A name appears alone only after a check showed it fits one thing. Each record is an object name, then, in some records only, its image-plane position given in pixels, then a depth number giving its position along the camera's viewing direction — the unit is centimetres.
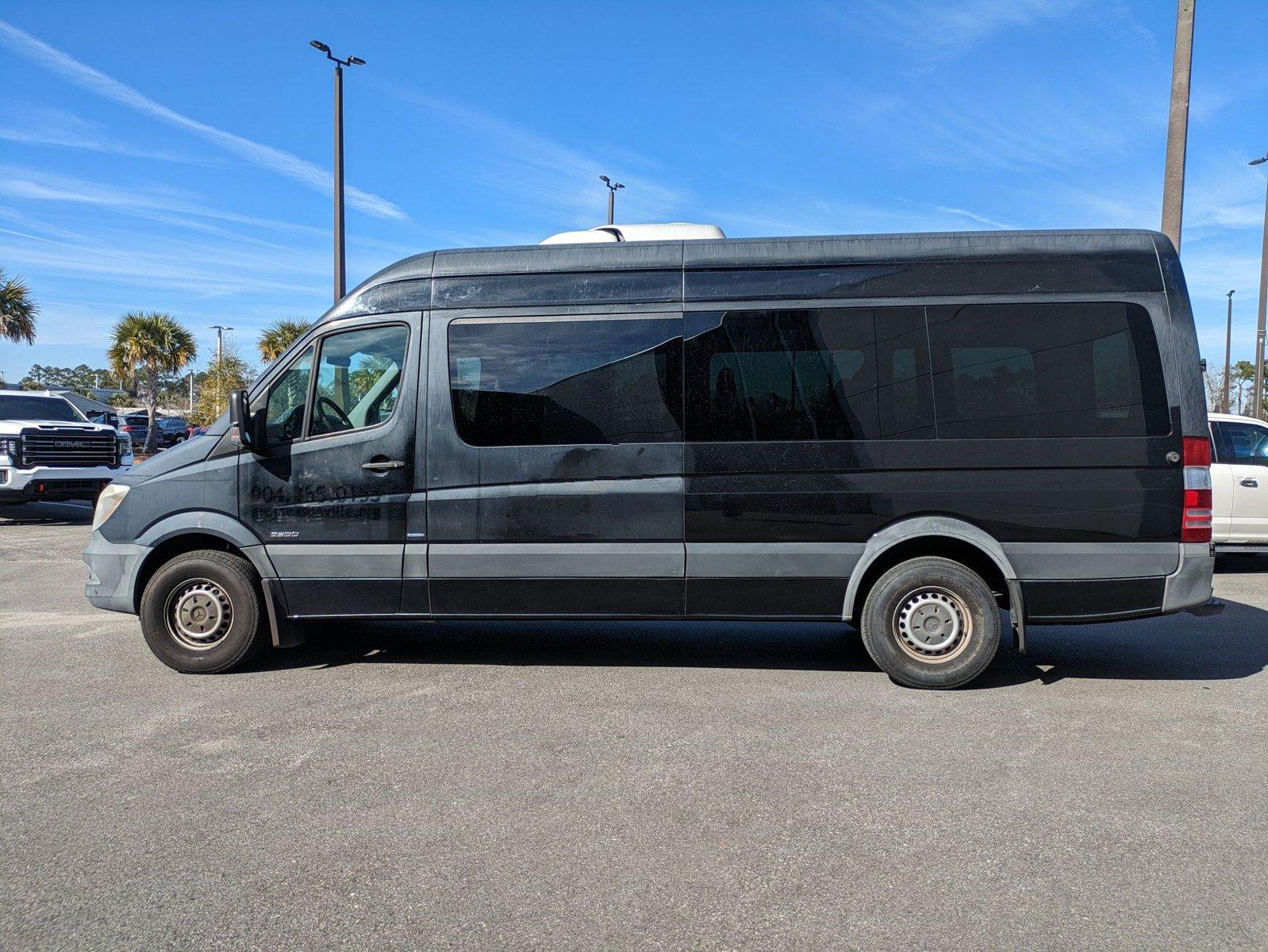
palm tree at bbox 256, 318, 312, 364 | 3653
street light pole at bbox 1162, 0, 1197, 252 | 1226
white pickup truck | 1500
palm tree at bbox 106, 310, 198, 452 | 4419
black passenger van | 571
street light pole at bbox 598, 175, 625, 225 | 2173
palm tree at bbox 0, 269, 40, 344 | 3450
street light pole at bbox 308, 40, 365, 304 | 1556
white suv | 1016
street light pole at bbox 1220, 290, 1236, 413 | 4591
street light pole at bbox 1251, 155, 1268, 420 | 2773
